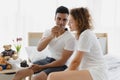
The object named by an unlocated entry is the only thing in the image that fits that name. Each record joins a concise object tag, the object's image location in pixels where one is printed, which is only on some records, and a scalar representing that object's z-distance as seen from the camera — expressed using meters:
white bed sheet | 2.39
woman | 1.73
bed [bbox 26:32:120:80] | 2.61
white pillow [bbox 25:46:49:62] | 2.75
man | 2.15
